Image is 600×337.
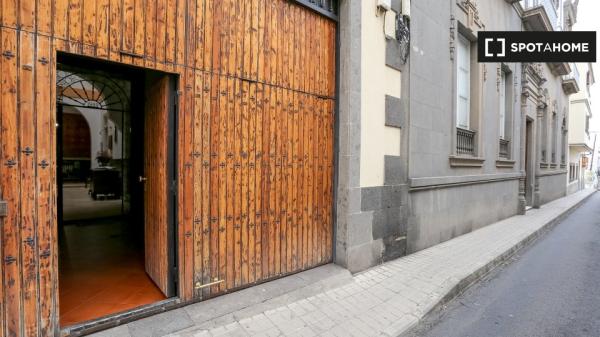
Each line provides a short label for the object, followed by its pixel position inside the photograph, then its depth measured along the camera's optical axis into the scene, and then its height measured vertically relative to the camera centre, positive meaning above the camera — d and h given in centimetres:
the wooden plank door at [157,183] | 311 -21
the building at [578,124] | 2308 +322
